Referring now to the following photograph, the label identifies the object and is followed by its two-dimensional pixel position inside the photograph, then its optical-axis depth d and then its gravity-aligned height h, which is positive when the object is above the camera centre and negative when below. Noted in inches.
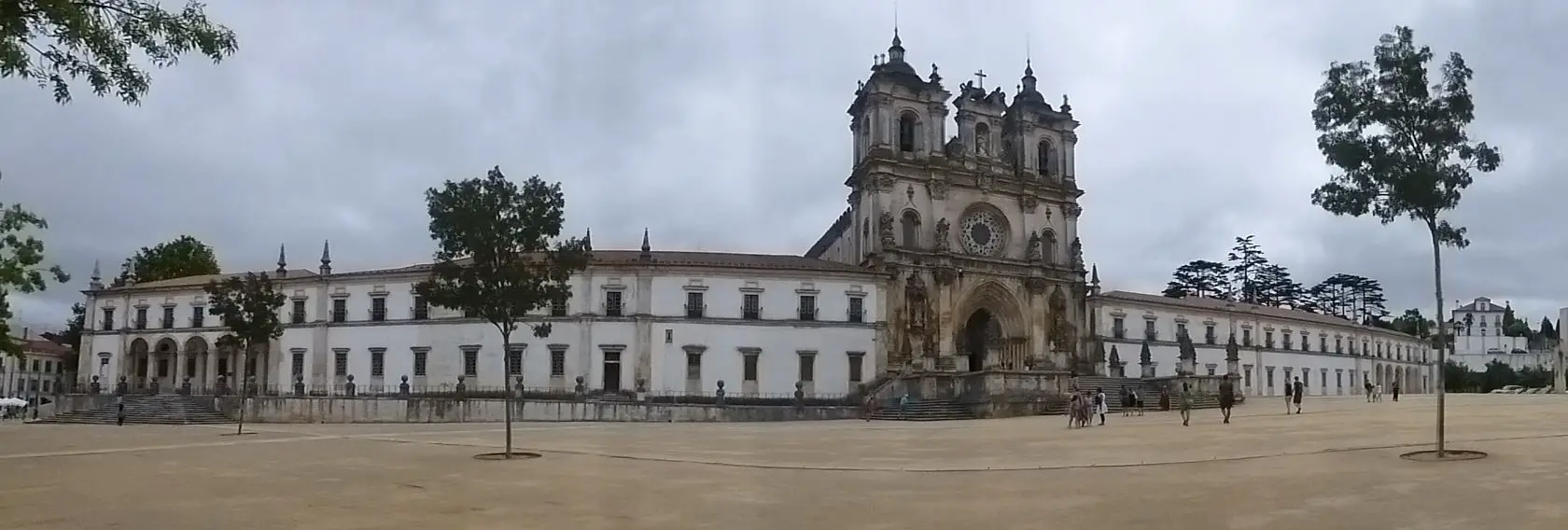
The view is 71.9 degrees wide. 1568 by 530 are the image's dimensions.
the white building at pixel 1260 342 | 2635.3 +38.6
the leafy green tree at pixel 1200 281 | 4367.6 +298.6
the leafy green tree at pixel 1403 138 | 737.0 +151.5
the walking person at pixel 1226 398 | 1248.0 -50.5
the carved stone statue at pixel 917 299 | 2127.2 +107.5
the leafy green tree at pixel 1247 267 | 4434.1 +363.9
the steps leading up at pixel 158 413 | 1843.0 -112.3
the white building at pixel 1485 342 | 5113.2 +73.3
